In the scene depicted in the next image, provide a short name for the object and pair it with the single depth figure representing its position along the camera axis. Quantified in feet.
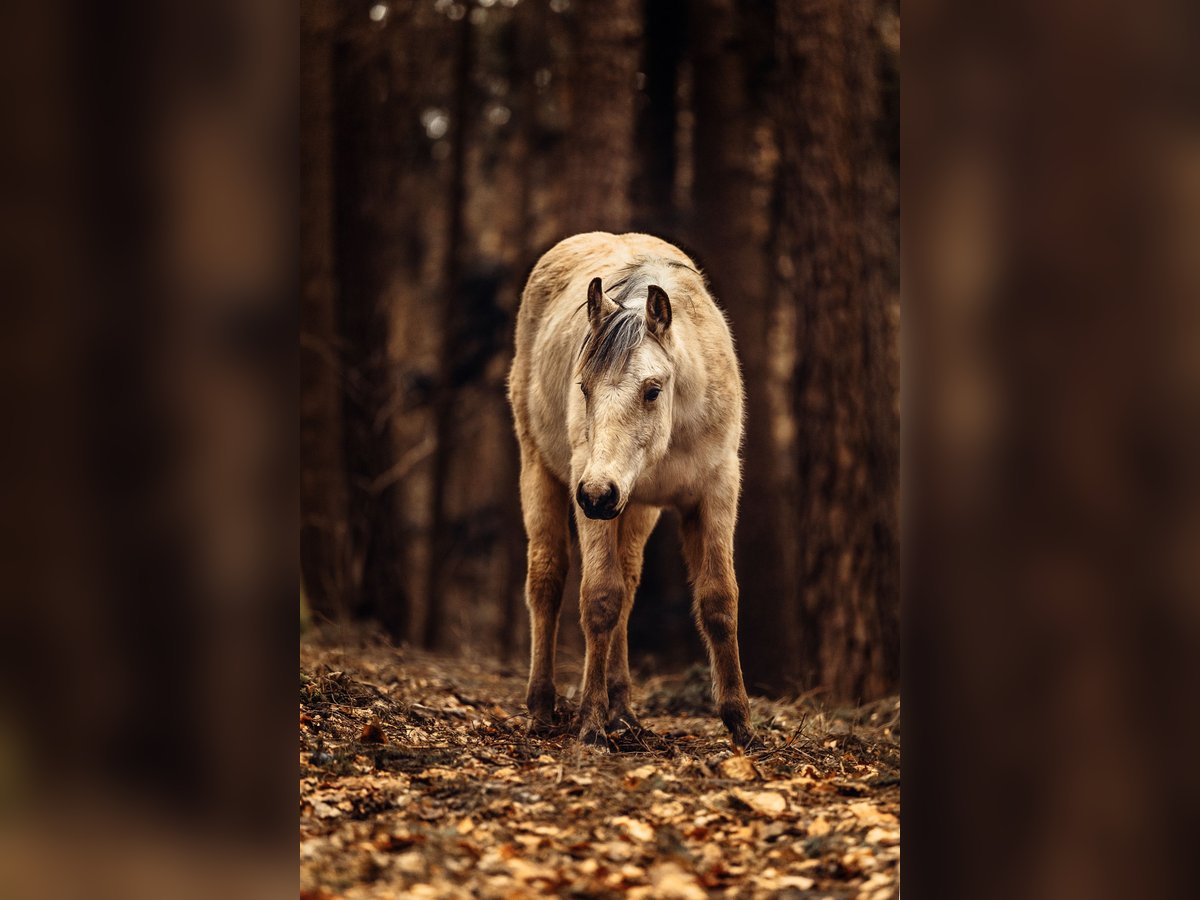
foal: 30.40
